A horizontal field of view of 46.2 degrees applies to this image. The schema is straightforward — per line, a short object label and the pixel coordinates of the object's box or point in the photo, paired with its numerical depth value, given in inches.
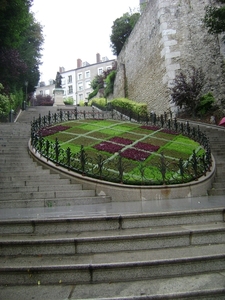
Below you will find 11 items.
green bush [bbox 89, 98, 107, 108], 1073.9
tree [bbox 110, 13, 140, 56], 1337.4
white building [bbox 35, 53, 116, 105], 2362.2
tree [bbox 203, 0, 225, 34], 511.8
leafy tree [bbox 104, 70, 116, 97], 1272.1
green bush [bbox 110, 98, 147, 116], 762.2
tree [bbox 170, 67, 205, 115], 638.5
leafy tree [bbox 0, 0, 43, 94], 691.3
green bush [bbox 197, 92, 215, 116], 651.9
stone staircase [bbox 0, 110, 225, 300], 109.4
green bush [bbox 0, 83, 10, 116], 351.1
